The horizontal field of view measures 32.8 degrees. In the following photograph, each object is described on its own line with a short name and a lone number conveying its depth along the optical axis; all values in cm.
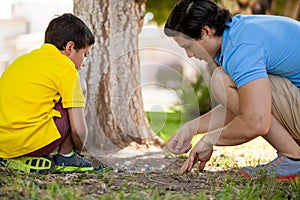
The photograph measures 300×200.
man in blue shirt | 245
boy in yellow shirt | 259
